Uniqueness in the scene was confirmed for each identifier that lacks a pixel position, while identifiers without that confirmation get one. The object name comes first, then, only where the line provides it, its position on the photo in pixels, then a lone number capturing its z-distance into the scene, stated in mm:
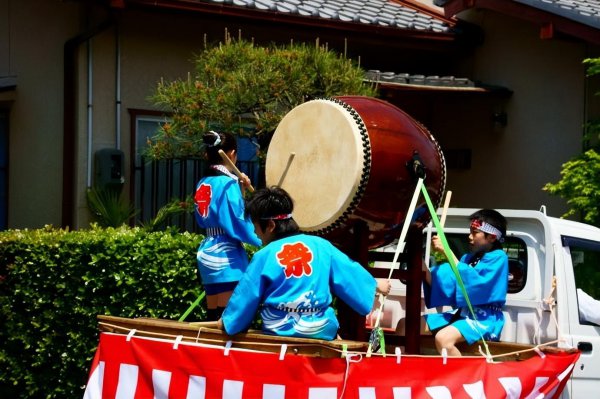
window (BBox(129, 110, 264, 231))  10406
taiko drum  5289
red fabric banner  4469
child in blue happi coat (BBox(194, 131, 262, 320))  5988
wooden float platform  4465
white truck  5863
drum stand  5453
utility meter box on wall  9961
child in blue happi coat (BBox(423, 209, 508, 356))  5543
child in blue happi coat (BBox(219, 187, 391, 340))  4551
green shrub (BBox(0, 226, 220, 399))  6980
